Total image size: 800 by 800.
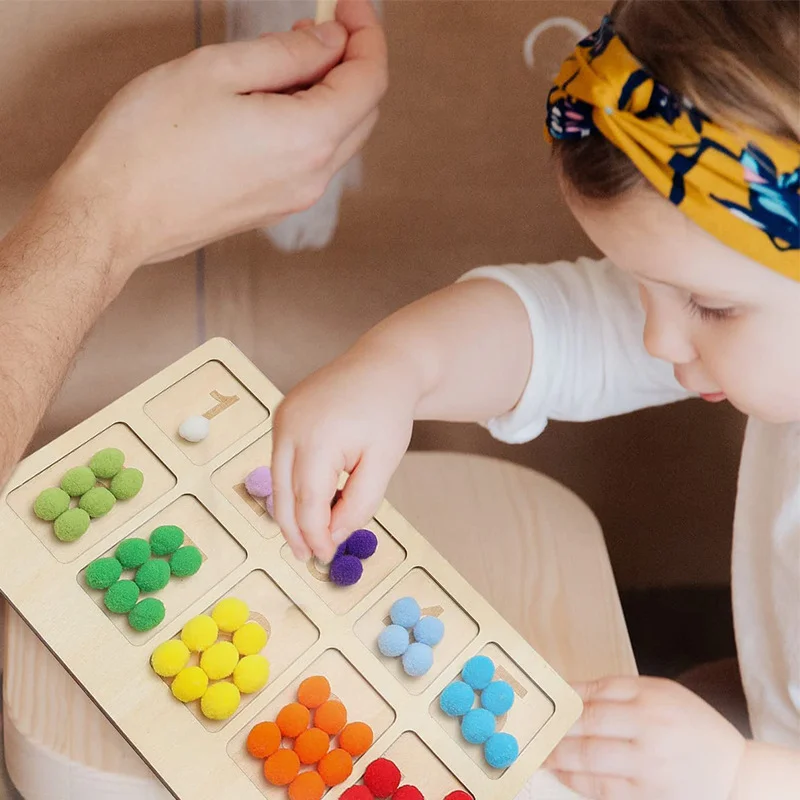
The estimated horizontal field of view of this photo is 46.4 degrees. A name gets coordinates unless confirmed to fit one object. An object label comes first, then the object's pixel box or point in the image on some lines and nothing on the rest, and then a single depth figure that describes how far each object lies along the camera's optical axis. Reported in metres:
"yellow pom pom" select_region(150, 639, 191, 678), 0.48
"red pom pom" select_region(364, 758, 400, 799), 0.48
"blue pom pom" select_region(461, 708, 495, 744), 0.50
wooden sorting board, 0.47
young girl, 0.40
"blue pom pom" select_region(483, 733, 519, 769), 0.49
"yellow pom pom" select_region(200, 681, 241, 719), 0.47
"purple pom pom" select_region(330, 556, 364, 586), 0.53
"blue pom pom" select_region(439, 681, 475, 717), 0.51
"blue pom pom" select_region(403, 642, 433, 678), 0.51
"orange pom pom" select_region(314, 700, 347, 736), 0.49
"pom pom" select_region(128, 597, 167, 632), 0.49
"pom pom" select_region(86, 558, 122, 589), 0.50
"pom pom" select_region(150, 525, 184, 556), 0.52
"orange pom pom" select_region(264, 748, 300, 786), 0.47
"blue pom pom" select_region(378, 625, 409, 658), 0.52
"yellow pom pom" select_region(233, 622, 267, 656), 0.50
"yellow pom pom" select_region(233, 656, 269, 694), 0.49
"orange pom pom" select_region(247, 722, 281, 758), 0.47
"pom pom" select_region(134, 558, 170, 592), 0.51
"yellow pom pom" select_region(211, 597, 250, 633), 0.51
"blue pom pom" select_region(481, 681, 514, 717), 0.51
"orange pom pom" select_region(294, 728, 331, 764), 0.48
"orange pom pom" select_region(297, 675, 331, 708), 0.49
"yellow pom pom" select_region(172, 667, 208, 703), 0.48
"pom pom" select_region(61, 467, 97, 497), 0.53
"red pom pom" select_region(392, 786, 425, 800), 0.47
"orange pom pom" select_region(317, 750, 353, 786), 0.48
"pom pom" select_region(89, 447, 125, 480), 0.54
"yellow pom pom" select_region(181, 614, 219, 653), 0.50
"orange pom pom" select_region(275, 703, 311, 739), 0.49
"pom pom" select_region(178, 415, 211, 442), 0.56
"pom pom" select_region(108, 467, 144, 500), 0.53
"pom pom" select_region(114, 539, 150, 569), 0.51
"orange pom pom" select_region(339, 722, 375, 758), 0.48
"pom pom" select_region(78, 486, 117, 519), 0.52
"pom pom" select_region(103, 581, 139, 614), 0.49
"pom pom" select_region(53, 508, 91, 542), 0.51
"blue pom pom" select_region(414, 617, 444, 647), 0.53
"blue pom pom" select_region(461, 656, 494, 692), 0.52
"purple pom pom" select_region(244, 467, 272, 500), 0.55
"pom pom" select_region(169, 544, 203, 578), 0.52
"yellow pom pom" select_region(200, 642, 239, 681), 0.49
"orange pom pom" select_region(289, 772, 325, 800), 0.46
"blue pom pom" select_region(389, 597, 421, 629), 0.53
